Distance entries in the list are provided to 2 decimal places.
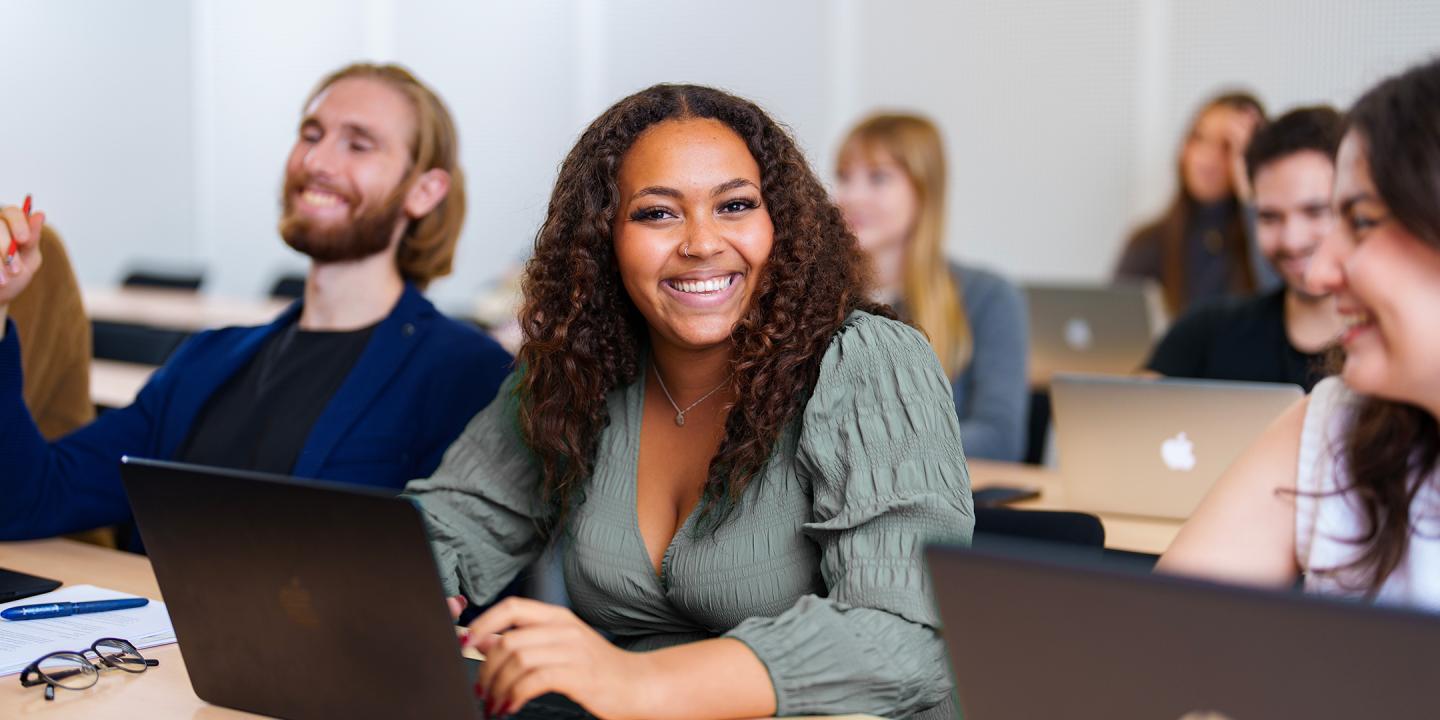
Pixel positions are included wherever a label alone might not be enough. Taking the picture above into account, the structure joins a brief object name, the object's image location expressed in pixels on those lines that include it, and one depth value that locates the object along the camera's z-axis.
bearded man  2.46
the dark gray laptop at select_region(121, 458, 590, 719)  1.29
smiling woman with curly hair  1.63
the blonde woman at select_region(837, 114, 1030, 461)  3.66
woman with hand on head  5.07
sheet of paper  1.70
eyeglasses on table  1.59
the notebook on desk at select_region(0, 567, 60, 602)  2.00
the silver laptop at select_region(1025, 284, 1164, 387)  4.04
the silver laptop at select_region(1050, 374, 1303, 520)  2.49
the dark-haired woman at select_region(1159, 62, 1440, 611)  1.20
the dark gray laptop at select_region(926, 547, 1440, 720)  0.88
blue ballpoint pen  1.86
